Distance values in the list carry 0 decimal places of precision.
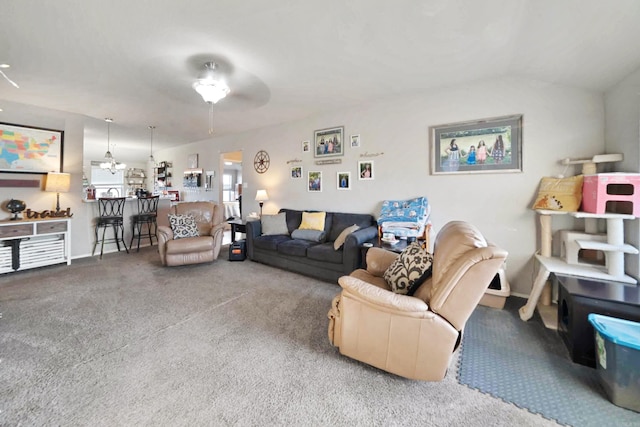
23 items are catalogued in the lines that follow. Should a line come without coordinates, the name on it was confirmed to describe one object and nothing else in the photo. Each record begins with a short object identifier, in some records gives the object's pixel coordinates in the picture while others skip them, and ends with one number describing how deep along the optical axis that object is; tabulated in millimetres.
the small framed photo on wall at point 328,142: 4090
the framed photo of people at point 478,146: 2812
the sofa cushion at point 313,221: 3943
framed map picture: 3715
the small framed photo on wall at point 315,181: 4371
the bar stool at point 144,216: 4967
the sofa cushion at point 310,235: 3752
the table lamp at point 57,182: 3892
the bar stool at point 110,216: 4570
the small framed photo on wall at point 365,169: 3809
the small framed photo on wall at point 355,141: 3916
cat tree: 2004
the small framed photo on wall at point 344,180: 4039
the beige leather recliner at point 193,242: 3695
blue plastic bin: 1331
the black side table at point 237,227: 4576
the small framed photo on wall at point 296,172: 4625
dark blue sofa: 3081
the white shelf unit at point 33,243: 3471
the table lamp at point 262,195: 4863
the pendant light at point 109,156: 4823
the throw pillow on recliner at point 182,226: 3930
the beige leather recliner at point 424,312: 1343
